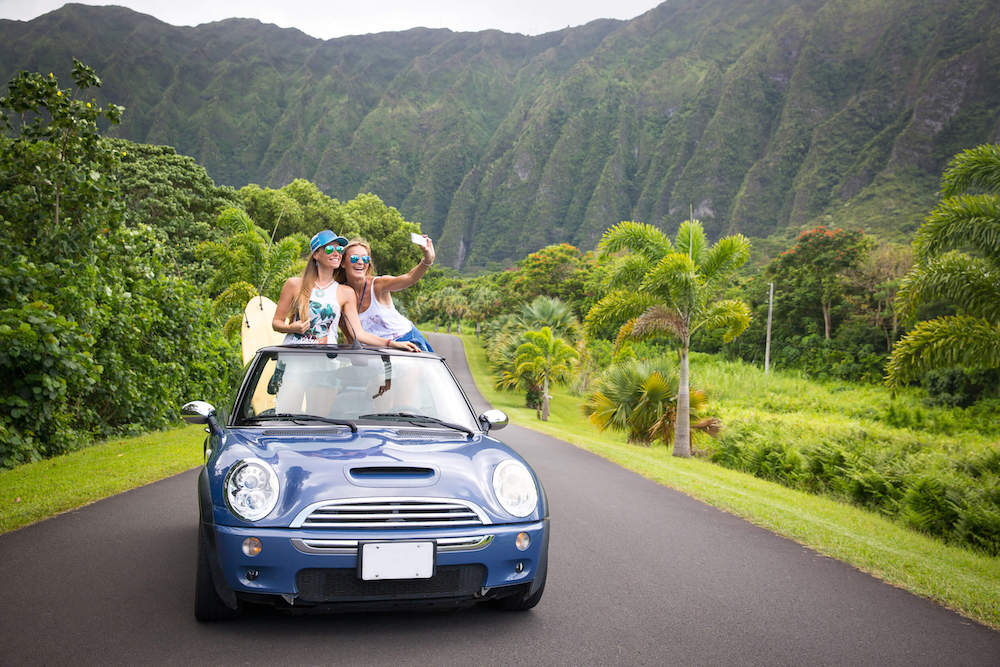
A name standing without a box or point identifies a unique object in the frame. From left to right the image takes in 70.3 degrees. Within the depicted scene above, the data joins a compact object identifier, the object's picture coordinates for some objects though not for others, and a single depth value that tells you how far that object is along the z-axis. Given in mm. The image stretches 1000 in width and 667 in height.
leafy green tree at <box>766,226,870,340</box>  50938
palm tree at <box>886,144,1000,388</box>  12906
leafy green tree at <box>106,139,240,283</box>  41344
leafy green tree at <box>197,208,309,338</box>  22677
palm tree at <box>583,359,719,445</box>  21750
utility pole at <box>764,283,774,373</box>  50006
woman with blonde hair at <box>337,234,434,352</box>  6418
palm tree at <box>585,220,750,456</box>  19031
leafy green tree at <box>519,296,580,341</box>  40938
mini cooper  3266
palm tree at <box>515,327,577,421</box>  35875
